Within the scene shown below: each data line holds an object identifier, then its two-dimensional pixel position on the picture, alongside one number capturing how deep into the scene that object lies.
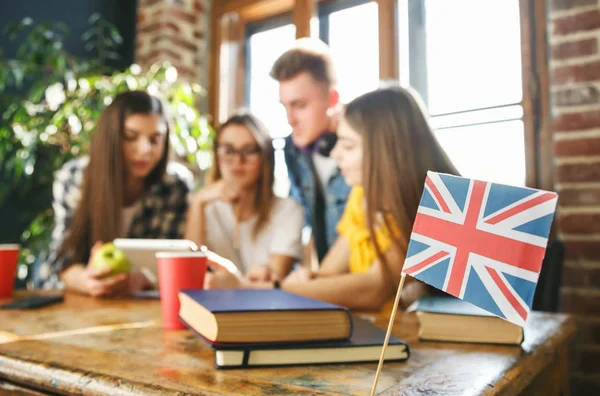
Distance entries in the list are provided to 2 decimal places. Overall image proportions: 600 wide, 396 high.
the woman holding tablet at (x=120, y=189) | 1.62
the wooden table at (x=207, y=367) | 0.53
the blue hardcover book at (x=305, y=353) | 0.60
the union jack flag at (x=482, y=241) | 0.47
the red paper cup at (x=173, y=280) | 0.85
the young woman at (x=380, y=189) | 1.06
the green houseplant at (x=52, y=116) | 2.09
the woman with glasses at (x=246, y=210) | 1.62
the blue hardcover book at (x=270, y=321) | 0.60
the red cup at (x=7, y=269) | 1.22
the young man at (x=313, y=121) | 1.73
